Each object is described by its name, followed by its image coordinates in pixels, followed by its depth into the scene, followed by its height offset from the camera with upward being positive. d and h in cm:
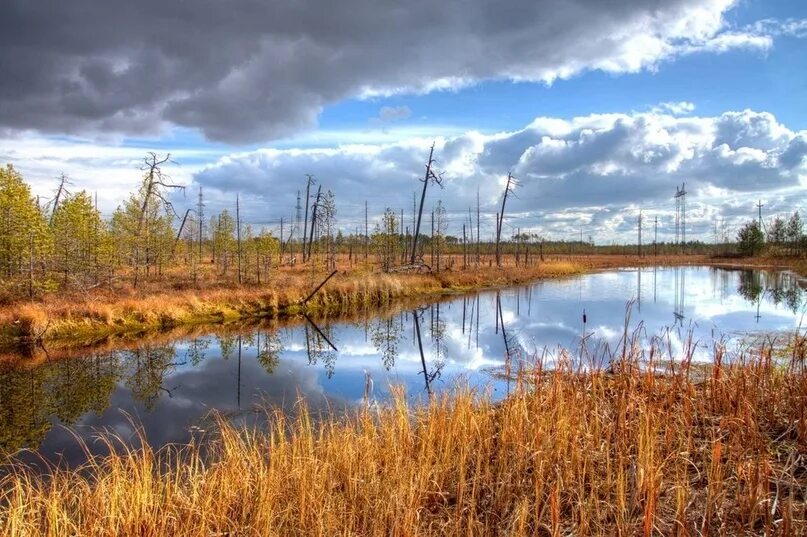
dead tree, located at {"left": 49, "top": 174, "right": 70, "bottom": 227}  3819 +466
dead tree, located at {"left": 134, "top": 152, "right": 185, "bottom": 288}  2905 +360
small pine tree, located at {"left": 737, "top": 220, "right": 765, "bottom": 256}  8169 +192
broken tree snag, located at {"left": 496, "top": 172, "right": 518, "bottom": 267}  5400 +329
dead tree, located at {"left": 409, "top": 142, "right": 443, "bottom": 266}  3891 +577
